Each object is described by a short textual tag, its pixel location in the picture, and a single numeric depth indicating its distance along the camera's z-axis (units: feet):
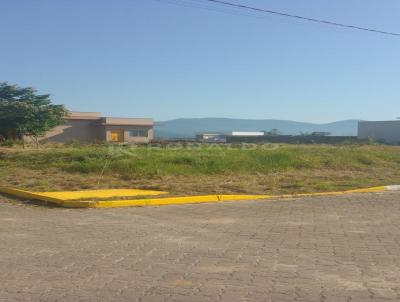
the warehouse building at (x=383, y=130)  243.60
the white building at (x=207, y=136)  248.15
